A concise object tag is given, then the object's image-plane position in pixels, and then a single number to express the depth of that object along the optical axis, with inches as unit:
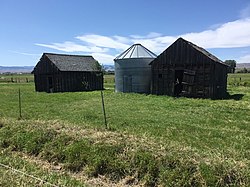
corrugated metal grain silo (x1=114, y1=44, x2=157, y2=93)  771.6
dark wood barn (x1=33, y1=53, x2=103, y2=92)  932.3
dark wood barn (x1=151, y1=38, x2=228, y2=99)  616.3
